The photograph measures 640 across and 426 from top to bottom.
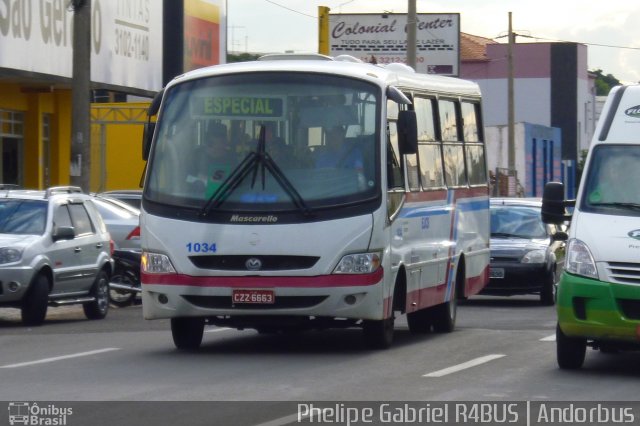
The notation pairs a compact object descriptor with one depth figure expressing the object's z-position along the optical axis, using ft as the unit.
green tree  423.64
